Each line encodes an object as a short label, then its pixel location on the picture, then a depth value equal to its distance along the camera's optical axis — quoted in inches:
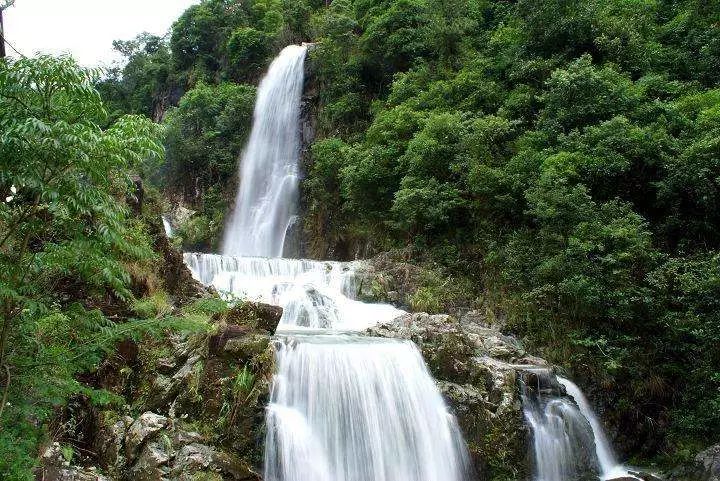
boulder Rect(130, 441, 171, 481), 218.8
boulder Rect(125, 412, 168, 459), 232.4
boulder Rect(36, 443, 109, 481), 199.0
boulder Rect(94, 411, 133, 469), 231.3
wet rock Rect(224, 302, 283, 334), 306.3
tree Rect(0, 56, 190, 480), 128.6
